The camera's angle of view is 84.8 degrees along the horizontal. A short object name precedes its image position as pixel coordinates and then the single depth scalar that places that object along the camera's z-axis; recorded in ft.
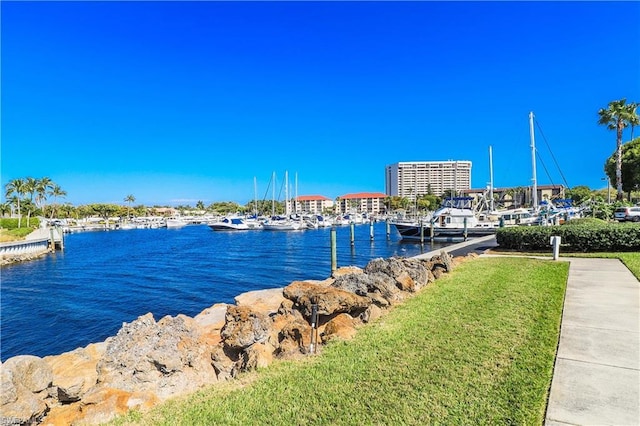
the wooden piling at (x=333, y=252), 70.64
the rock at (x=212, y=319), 26.03
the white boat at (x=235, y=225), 219.00
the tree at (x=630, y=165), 148.36
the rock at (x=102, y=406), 13.58
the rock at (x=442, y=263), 39.75
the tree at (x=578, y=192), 284.20
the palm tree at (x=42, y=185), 209.41
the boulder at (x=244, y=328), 18.45
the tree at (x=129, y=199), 421.18
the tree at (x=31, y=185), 202.59
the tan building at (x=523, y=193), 221.76
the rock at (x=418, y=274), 33.09
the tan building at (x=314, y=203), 592.60
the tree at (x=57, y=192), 278.42
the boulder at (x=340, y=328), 20.27
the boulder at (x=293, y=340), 18.43
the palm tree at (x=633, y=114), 110.52
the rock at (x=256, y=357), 17.02
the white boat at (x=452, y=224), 116.28
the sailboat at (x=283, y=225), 206.28
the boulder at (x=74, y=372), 15.08
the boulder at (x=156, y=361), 15.71
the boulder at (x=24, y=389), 12.56
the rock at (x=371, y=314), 23.30
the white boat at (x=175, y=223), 317.83
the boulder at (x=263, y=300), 30.63
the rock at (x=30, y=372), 13.74
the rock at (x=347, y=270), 43.52
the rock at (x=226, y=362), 16.84
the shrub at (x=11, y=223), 177.90
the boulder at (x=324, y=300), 21.68
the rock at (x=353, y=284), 27.27
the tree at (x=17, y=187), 197.47
